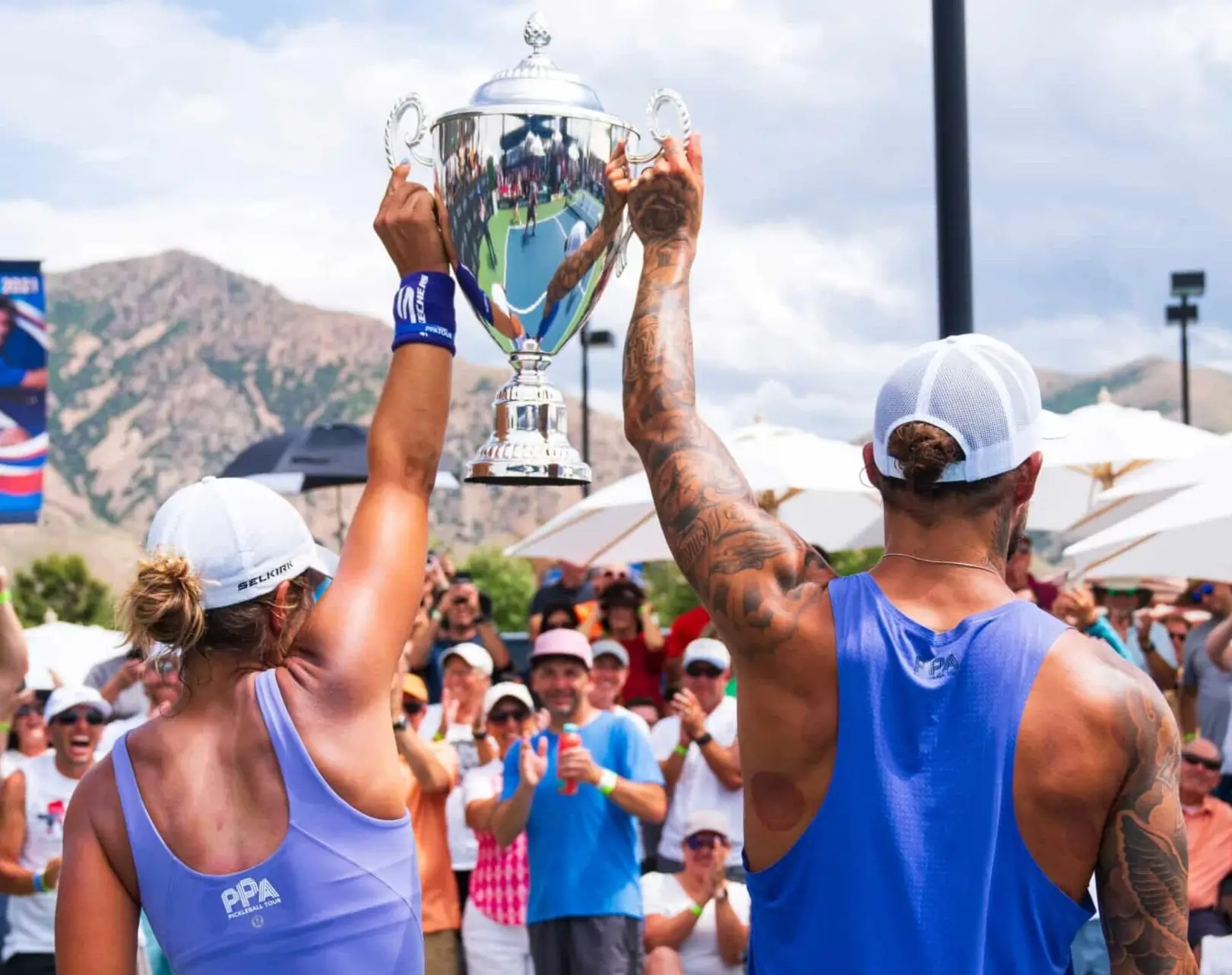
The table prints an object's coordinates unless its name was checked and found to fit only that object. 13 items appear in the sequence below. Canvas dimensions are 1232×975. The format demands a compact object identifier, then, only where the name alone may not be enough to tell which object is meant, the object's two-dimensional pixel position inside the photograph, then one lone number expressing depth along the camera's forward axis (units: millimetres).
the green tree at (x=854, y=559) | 44784
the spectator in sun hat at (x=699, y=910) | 6707
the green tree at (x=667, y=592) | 43562
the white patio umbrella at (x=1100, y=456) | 10562
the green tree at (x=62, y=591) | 53000
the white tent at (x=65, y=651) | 9766
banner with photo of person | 12148
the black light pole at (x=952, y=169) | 4371
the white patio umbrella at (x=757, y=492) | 10039
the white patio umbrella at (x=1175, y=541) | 7477
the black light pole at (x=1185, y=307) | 23344
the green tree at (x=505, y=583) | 48875
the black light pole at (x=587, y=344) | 27812
